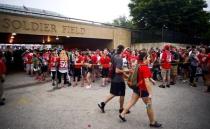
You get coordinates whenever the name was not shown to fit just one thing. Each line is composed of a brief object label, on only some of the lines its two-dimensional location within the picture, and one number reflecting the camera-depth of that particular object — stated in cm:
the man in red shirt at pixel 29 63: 1166
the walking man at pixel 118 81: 455
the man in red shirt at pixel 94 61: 939
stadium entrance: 1201
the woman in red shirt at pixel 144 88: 385
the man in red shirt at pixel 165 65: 790
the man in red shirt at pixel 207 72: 666
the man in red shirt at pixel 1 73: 580
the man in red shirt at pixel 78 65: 853
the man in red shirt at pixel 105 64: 874
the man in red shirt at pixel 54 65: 805
